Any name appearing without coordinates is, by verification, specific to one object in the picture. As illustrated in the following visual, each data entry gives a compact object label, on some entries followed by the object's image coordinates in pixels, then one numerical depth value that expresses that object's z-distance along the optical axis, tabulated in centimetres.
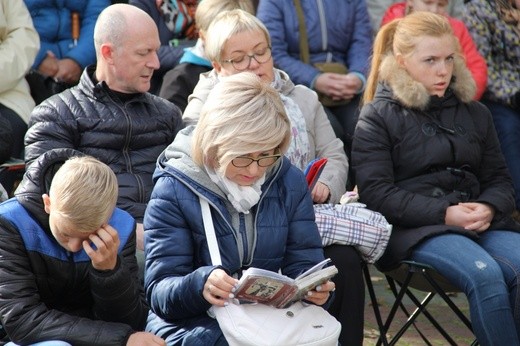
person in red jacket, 1265
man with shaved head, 950
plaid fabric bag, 913
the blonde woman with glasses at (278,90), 999
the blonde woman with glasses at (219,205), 753
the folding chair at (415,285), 946
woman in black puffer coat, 944
